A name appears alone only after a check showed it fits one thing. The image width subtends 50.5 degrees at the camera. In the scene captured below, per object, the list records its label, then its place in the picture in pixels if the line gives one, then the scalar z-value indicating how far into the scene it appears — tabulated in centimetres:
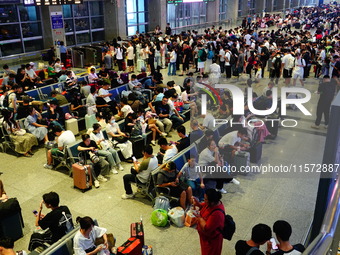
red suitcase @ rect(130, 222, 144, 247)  531
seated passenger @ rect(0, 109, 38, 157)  864
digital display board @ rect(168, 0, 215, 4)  2602
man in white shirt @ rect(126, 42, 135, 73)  1706
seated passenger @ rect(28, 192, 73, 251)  509
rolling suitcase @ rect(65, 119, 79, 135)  978
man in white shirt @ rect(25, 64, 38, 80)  1299
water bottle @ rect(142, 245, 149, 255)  523
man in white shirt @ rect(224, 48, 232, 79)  1577
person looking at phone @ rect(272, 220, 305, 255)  396
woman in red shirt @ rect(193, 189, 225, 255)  443
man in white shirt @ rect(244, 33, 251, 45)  2131
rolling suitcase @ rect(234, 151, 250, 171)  790
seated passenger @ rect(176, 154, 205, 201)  664
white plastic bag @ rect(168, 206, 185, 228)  613
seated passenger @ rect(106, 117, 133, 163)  844
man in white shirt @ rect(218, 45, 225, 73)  1630
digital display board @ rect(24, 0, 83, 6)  1565
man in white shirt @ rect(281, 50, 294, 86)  1413
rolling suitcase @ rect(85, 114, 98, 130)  995
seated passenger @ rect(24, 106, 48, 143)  899
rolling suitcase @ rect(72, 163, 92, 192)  720
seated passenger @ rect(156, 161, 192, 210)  643
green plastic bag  611
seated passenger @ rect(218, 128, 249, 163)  787
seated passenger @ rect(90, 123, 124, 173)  789
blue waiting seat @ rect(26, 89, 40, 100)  1117
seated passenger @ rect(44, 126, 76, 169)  782
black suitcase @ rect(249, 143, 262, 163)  836
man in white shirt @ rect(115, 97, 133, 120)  987
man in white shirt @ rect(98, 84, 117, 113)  1065
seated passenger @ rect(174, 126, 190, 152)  772
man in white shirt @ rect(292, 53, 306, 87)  1379
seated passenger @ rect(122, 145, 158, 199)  671
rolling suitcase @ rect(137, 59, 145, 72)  1780
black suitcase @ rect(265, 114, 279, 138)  968
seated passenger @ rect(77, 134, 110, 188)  746
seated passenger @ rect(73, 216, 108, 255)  454
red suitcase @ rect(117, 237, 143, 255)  495
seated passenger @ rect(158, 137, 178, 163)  719
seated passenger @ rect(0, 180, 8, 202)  626
